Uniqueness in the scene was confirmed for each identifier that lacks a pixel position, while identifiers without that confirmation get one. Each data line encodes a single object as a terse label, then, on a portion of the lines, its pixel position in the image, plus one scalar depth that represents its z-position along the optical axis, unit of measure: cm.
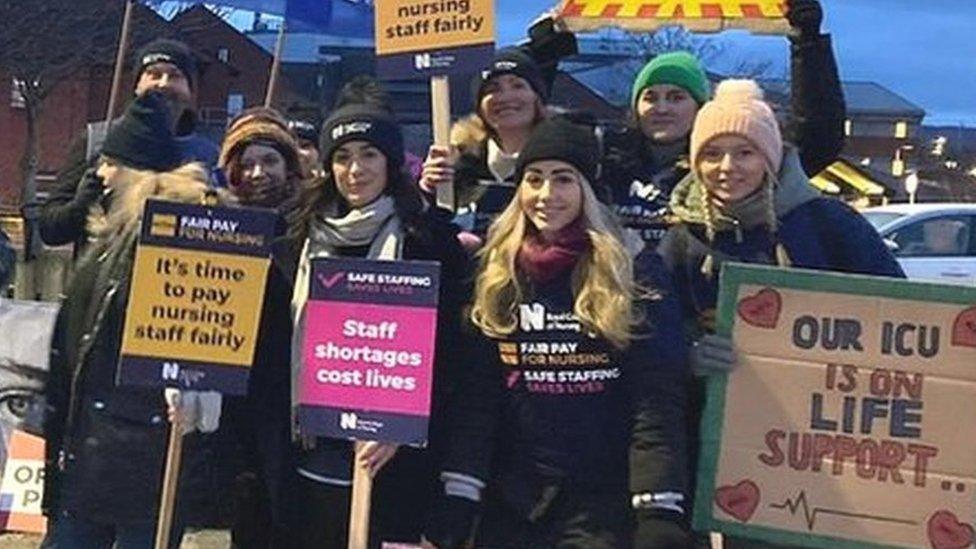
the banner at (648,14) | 602
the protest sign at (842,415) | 428
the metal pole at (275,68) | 764
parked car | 1778
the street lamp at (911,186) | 3256
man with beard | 536
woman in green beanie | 515
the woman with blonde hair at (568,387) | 426
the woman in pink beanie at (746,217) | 454
